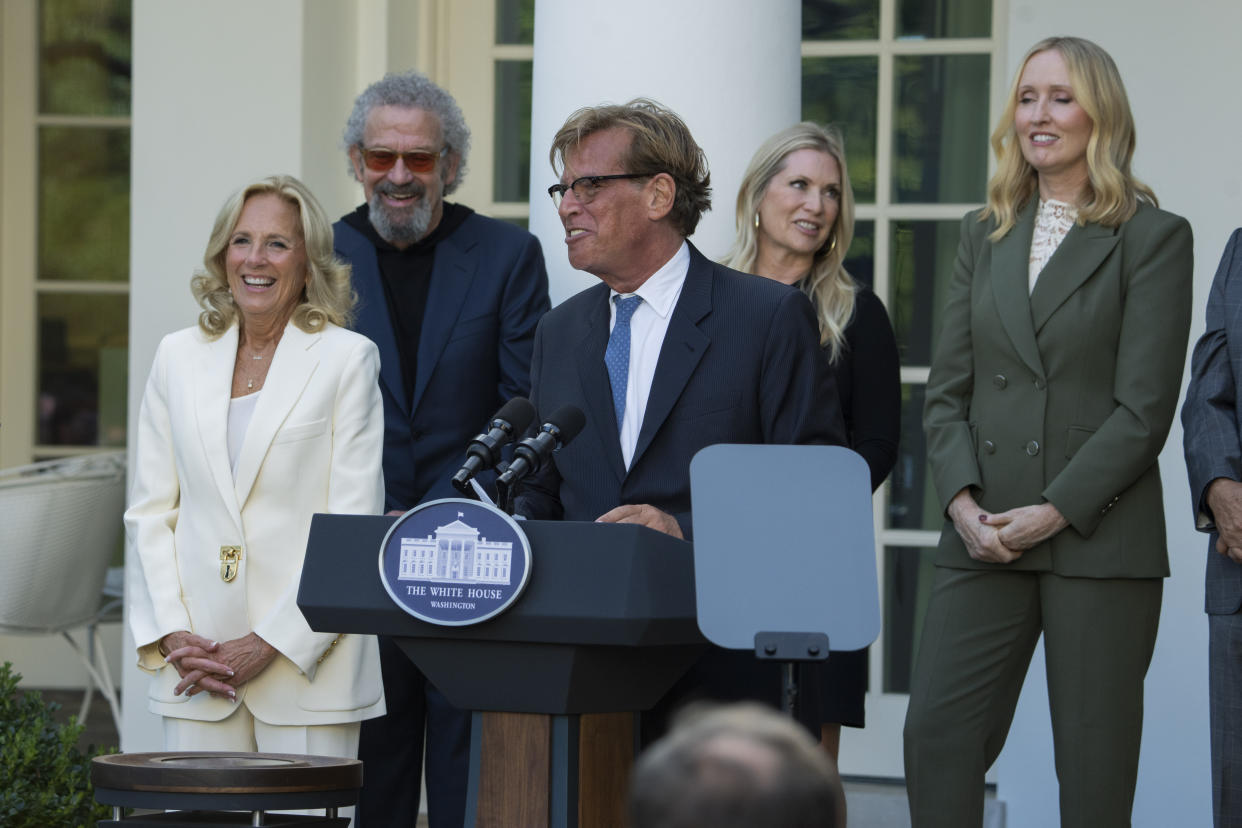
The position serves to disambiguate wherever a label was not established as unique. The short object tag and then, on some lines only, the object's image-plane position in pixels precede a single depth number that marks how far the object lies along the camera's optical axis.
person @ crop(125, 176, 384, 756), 7.62
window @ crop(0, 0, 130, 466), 15.22
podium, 5.15
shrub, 8.88
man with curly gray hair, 8.82
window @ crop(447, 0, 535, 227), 12.45
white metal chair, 11.99
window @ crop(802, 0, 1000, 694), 12.02
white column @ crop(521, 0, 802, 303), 9.07
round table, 6.00
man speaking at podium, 6.51
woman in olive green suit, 7.57
